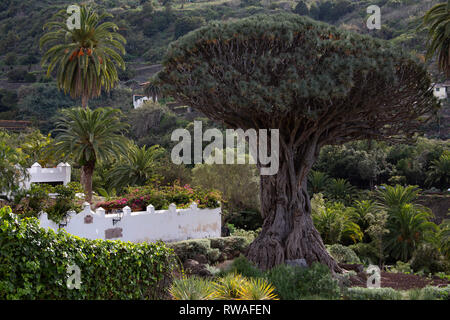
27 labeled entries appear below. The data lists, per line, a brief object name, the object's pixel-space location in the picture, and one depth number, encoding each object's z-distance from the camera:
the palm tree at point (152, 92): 76.46
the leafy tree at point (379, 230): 29.93
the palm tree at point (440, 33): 27.69
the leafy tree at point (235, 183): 37.74
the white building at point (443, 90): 69.66
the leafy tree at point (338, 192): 45.25
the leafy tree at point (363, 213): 34.06
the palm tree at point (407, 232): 30.62
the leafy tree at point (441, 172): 48.72
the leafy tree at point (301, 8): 112.56
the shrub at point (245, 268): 16.55
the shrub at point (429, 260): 26.36
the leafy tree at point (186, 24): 105.06
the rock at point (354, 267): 21.25
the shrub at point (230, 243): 23.55
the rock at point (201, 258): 21.53
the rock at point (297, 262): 19.53
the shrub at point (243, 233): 28.37
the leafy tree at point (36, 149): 34.75
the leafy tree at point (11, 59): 95.62
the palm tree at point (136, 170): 37.89
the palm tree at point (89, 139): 28.19
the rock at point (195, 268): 18.12
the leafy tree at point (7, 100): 81.44
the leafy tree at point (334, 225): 30.06
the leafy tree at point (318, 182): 47.25
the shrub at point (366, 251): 30.20
